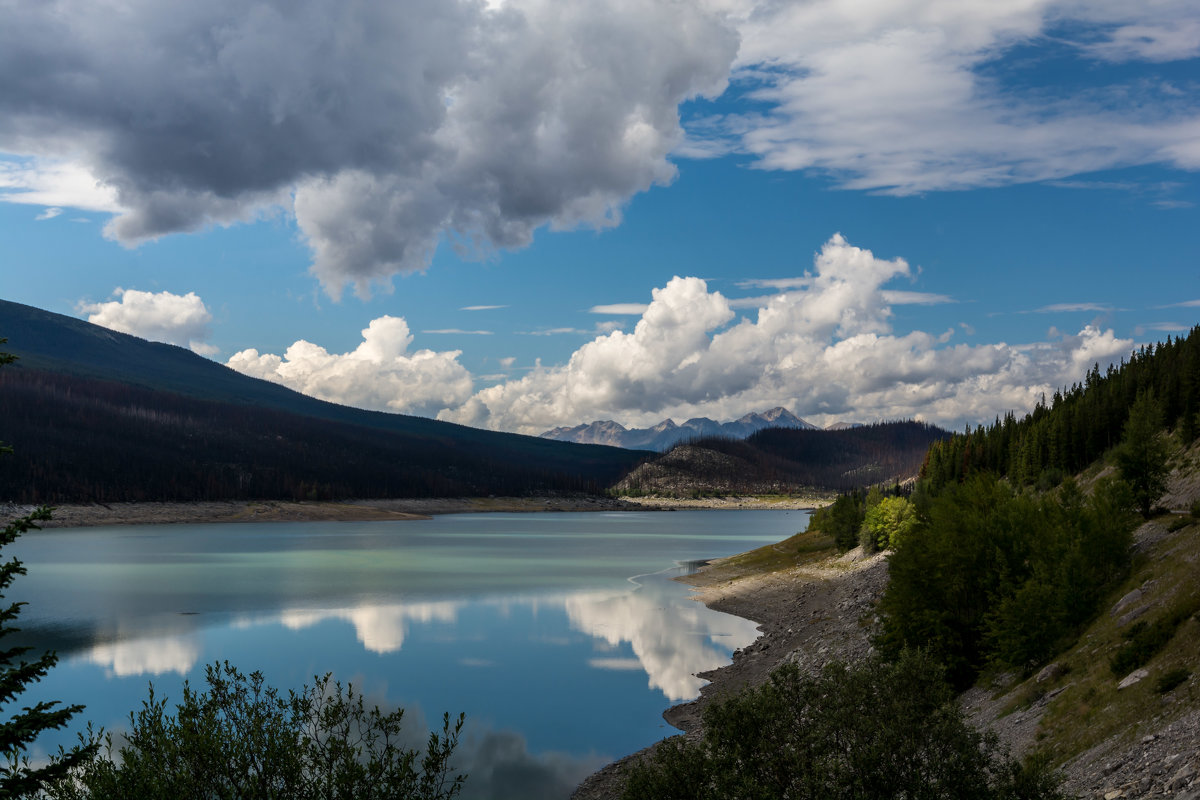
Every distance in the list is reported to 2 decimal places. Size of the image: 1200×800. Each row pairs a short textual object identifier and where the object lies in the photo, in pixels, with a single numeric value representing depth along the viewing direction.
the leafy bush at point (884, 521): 65.31
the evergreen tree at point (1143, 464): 39.31
